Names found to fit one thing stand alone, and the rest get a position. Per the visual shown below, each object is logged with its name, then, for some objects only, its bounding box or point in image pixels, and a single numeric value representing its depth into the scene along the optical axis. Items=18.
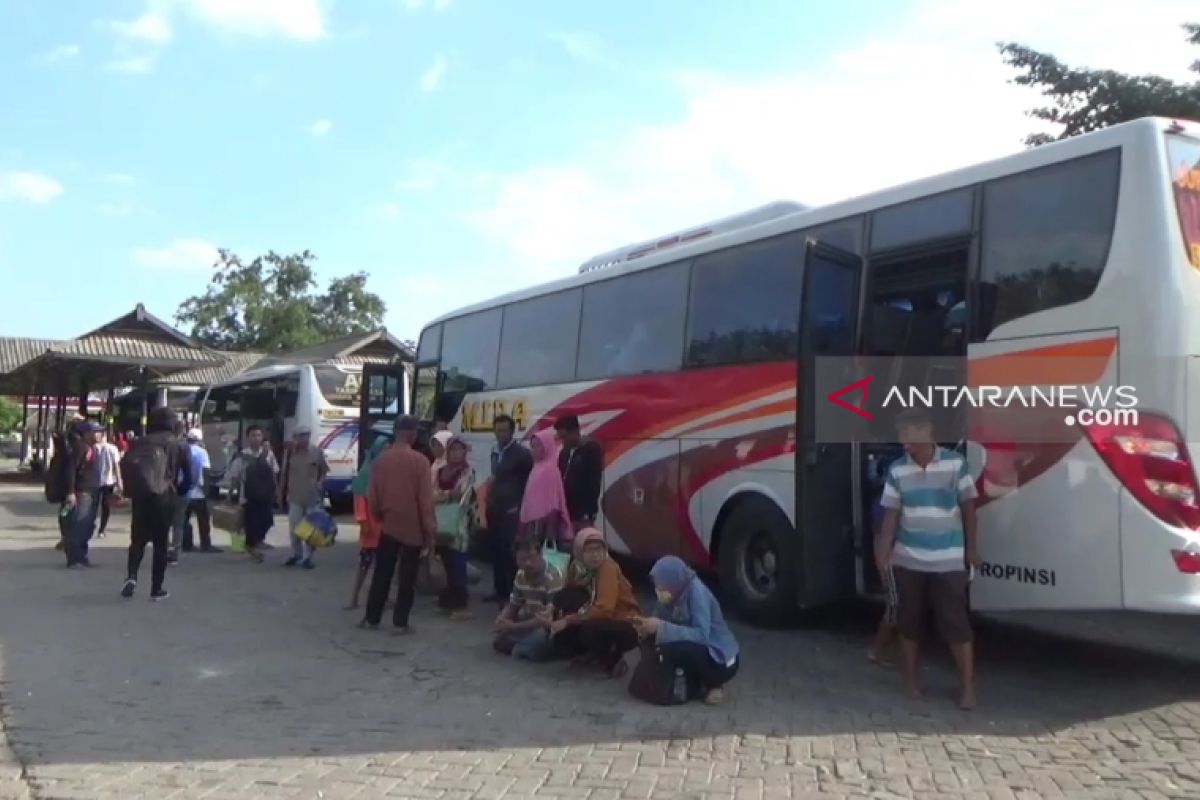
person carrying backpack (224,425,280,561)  13.71
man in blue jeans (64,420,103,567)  12.47
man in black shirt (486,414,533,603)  10.02
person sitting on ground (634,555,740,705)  6.70
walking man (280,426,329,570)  12.87
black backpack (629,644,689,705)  6.73
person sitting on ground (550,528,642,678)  7.42
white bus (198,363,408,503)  21.75
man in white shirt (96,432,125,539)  13.45
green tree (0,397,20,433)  74.44
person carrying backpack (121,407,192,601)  9.96
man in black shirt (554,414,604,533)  9.39
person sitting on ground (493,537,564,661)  8.00
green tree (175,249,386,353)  61.41
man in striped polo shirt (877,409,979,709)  6.69
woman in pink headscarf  9.32
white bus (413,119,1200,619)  6.36
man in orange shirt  8.83
